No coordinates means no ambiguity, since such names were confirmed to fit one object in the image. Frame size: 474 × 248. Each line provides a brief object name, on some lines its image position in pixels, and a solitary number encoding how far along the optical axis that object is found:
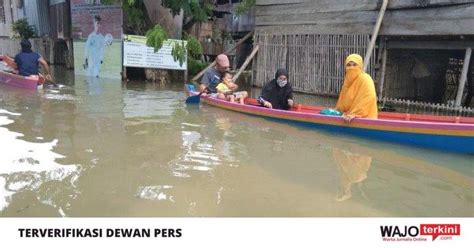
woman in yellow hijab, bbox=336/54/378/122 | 6.86
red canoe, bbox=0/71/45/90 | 12.12
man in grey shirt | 10.14
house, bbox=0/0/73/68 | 21.03
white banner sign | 15.66
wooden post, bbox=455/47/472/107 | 9.21
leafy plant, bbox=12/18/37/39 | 26.22
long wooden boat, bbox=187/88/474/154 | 5.80
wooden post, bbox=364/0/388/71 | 10.34
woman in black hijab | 8.46
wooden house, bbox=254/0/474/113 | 9.77
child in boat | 9.57
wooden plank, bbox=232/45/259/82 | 13.44
